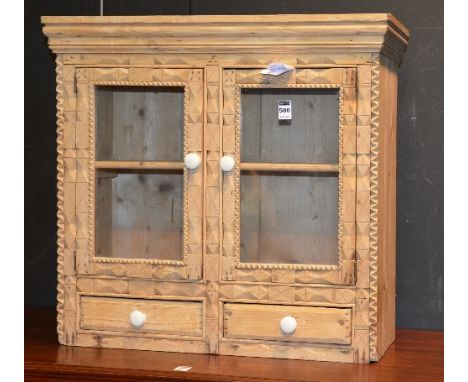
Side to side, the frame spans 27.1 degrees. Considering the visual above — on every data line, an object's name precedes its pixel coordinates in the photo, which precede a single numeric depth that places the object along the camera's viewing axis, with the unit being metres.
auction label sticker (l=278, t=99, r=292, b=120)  2.99
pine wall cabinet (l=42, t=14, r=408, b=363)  2.88
